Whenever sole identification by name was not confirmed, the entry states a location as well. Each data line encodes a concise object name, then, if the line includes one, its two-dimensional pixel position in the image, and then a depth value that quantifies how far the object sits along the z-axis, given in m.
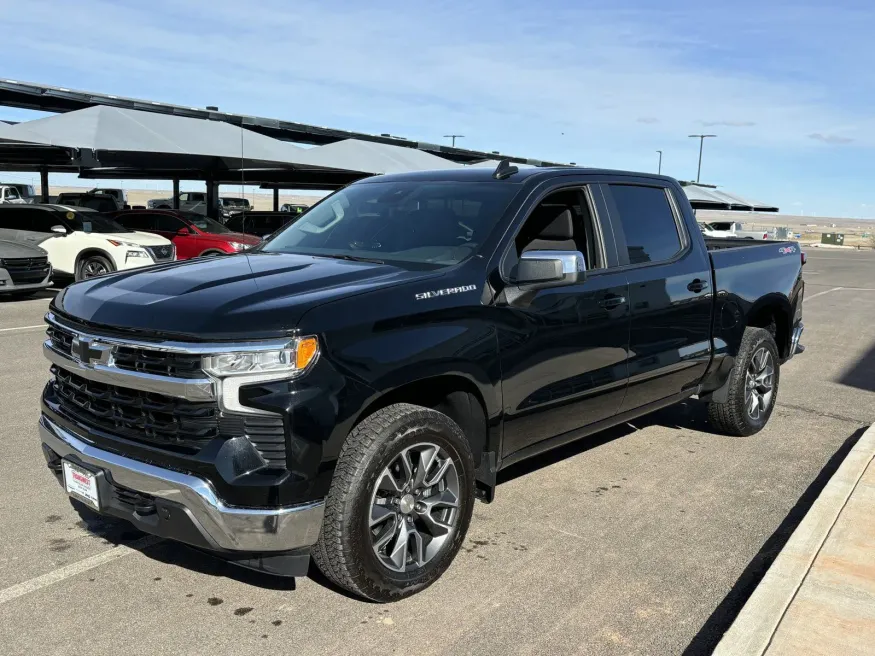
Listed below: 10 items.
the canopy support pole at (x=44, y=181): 36.28
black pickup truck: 3.06
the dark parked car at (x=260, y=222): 23.55
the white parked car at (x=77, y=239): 15.95
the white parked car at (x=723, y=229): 35.82
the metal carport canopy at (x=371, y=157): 25.23
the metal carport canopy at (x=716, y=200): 41.12
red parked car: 18.92
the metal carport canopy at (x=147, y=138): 19.27
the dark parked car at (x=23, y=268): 13.91
